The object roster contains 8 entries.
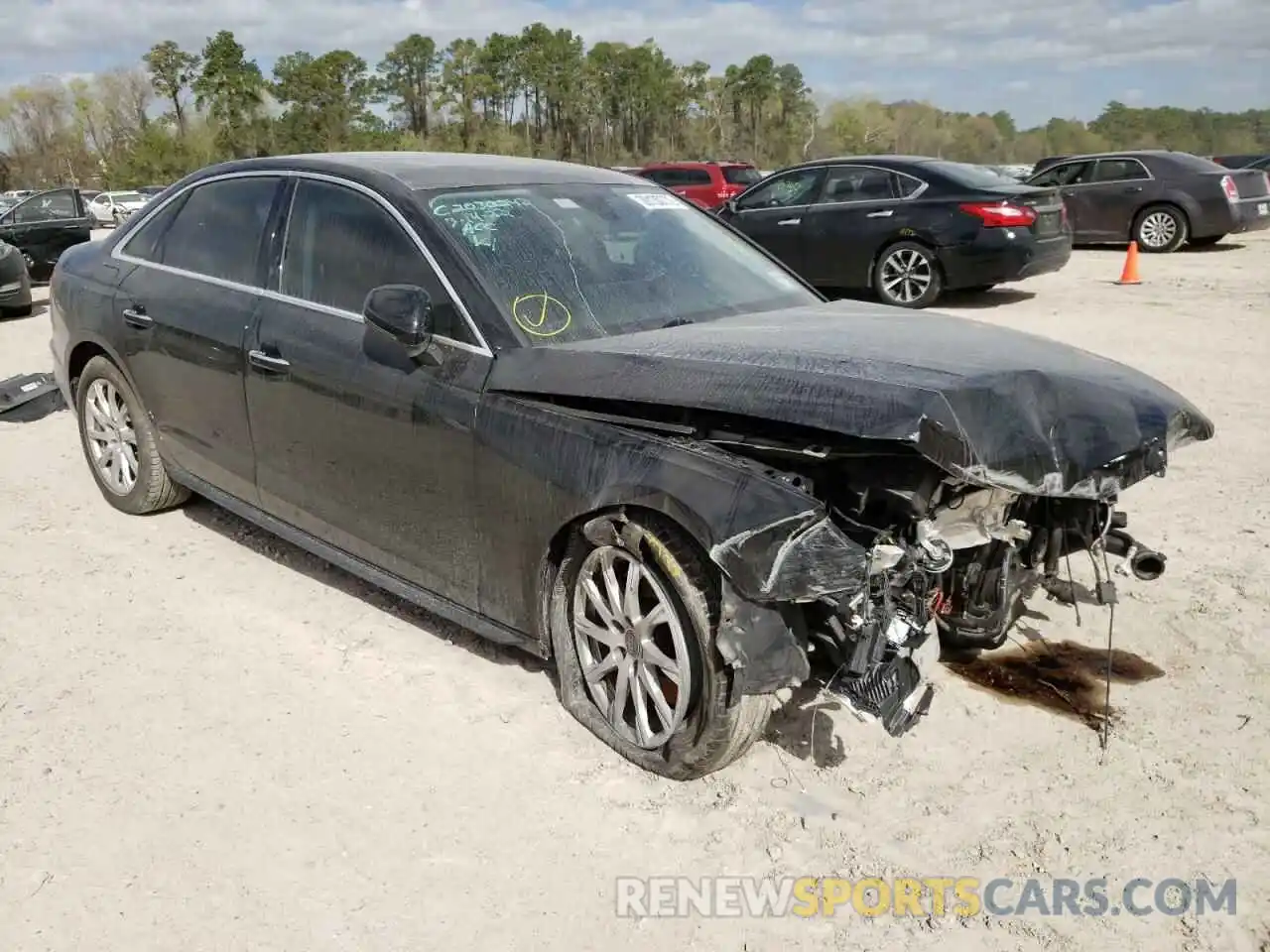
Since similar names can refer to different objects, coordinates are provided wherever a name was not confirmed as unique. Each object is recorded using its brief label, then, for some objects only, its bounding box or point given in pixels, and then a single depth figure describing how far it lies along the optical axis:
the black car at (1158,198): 15.58
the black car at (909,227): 10.94
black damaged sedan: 2.81
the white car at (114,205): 36.75
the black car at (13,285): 12.66
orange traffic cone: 12.97
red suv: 20.84
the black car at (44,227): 15.27
